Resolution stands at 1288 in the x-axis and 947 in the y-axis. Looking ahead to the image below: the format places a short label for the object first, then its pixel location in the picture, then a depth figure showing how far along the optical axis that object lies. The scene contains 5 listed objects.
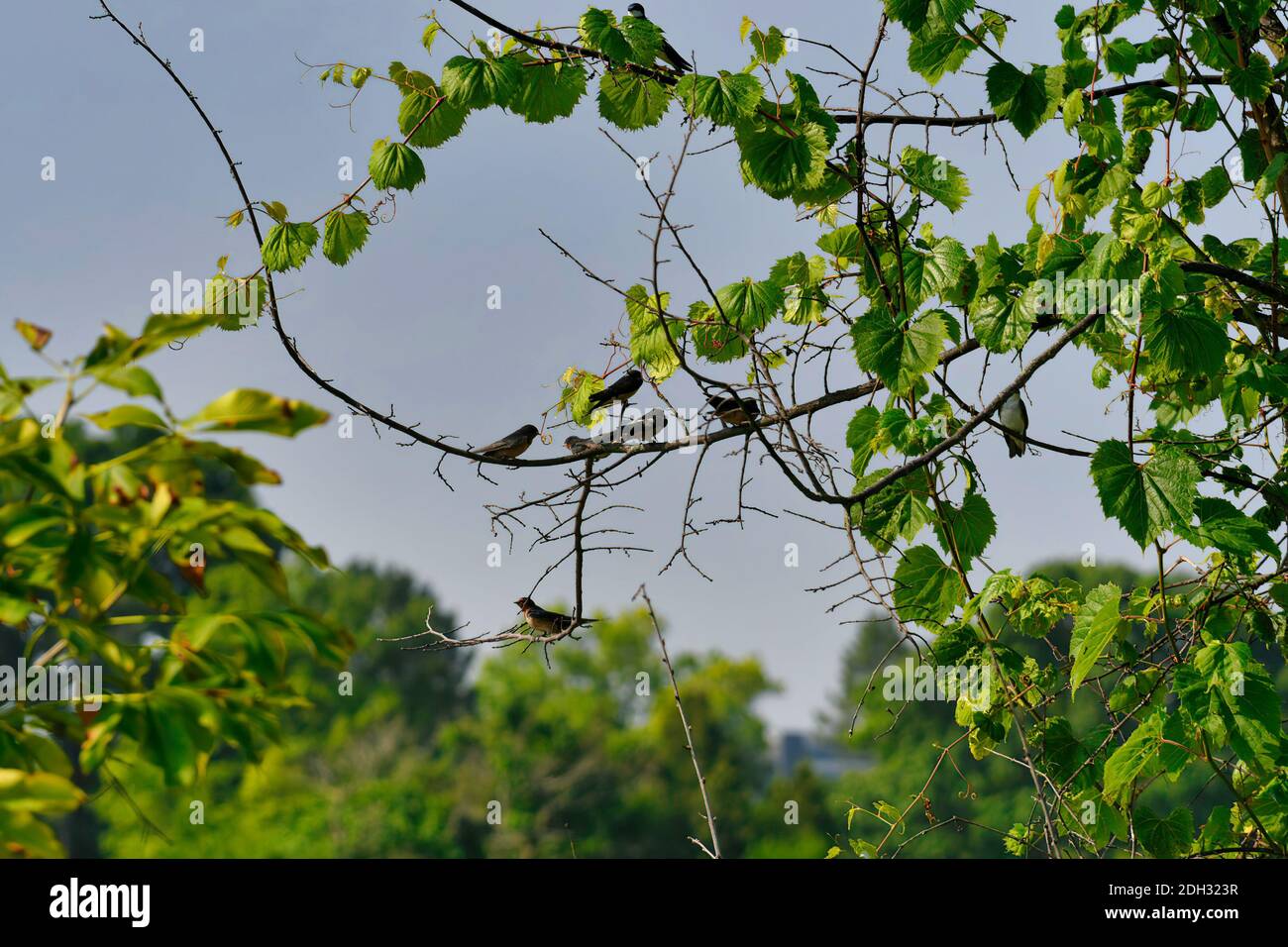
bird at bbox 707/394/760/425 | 2.68
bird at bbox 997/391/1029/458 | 3.78
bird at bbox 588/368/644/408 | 3.13
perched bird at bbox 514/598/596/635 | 2.98
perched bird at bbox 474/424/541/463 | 3.41
